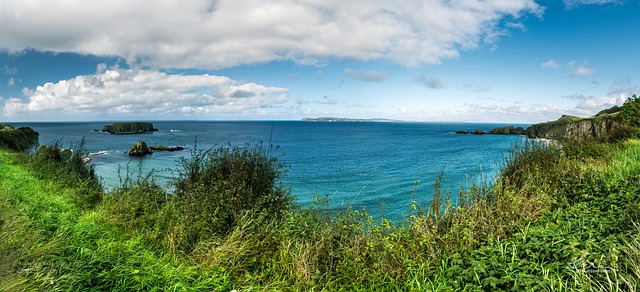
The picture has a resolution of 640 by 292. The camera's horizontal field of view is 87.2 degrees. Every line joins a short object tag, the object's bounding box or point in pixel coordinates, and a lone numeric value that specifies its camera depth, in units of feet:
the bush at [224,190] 23.02
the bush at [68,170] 34.55
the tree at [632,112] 59.36
